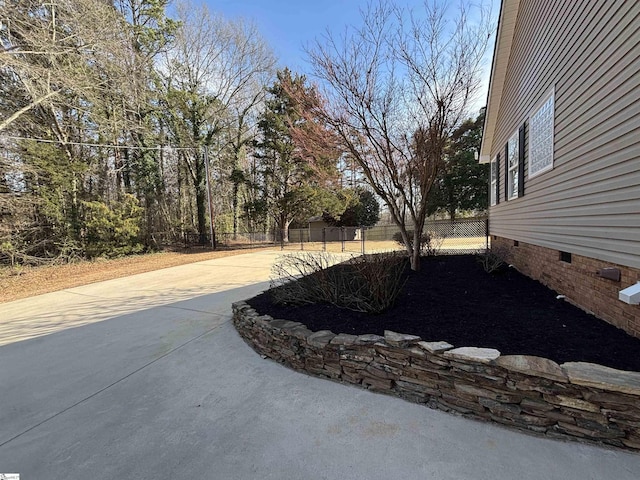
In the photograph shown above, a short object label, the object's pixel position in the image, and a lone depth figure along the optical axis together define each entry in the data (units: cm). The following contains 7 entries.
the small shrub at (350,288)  330
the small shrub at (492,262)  509
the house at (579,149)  247
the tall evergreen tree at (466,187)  2080
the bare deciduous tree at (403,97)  453
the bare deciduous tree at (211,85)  1578
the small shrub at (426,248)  702
